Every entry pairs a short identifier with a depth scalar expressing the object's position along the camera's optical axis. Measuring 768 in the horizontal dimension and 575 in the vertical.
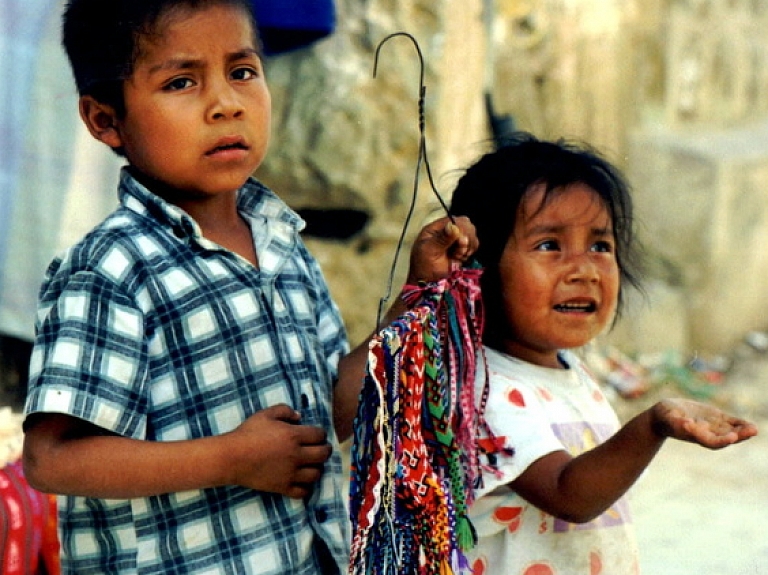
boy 2.26
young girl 2.42
